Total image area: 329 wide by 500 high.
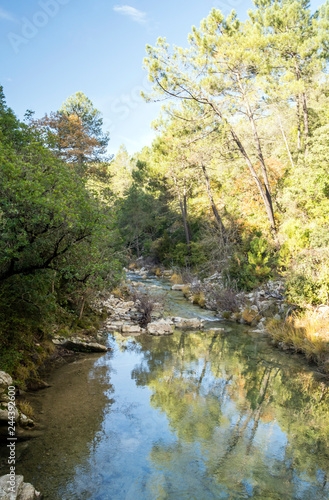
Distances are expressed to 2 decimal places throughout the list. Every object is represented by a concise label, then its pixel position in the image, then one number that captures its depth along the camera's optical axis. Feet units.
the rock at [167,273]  78.44
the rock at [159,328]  34.35
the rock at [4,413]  14.66
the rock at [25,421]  15.37
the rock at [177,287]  59.94
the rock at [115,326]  35.55
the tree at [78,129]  78.33
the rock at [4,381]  15.21
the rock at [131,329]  35.04
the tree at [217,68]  44.80
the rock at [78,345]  26.37
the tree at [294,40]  50.21
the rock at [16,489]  10.42
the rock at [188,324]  37.19
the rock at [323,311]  29.10
